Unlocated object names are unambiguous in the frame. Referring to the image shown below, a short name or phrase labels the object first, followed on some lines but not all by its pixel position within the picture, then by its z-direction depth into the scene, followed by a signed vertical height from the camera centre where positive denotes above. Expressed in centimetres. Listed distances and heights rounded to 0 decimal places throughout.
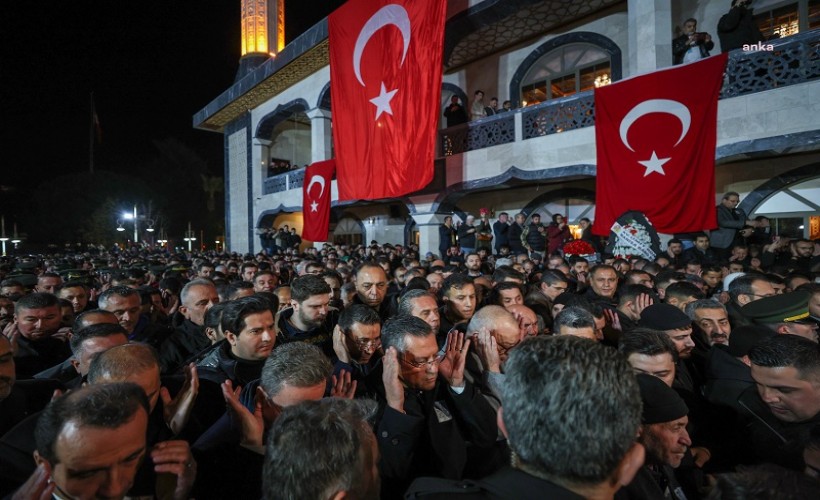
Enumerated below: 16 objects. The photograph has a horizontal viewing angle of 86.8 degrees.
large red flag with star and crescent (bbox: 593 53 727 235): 729 +184
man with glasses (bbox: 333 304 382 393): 309 -62
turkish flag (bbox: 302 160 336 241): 1488 +188
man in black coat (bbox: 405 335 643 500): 109 -46
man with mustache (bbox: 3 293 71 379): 361 -68
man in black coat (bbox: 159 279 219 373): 379 -72
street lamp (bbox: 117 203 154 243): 3378 +293
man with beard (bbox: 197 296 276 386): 292 -60
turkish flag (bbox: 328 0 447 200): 1007 +410
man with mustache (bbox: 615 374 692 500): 189 -82
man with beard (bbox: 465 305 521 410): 274 -66
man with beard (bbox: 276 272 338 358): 388 -55
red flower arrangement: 845 +4
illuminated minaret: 2391 +1221
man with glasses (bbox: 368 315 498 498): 204 -82
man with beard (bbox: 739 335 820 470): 212 -73
